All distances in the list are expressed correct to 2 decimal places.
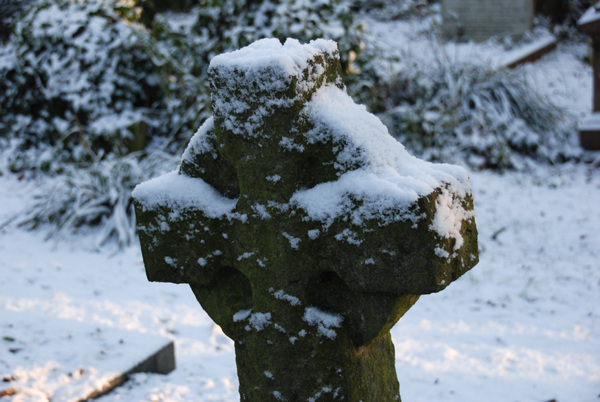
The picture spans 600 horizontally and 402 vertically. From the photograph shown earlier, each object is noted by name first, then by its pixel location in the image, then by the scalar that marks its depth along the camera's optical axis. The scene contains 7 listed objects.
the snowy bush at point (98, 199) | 4.66
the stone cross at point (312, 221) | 1.38
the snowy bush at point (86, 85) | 5.88
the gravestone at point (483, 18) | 10.30
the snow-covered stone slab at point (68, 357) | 2.44
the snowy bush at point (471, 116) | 6.03
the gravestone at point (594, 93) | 6.01
